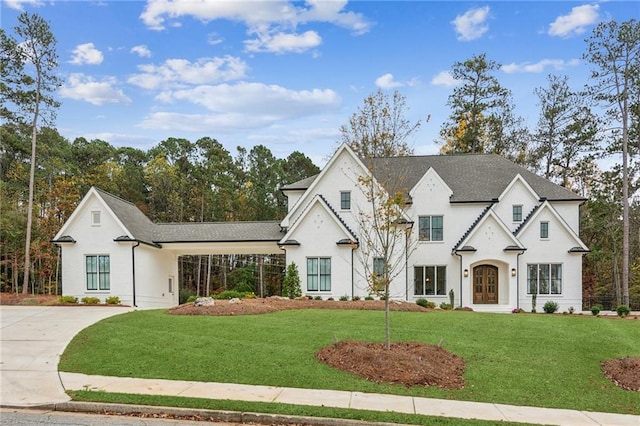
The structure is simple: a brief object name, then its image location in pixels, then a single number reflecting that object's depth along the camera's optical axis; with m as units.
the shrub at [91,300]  21.69
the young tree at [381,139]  10.93
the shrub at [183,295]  35.01
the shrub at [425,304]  21.77
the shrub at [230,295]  22.91
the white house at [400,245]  23.06
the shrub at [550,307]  22.36
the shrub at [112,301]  22.00
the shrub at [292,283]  22.67
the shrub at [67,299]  21.63
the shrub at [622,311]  20.00
